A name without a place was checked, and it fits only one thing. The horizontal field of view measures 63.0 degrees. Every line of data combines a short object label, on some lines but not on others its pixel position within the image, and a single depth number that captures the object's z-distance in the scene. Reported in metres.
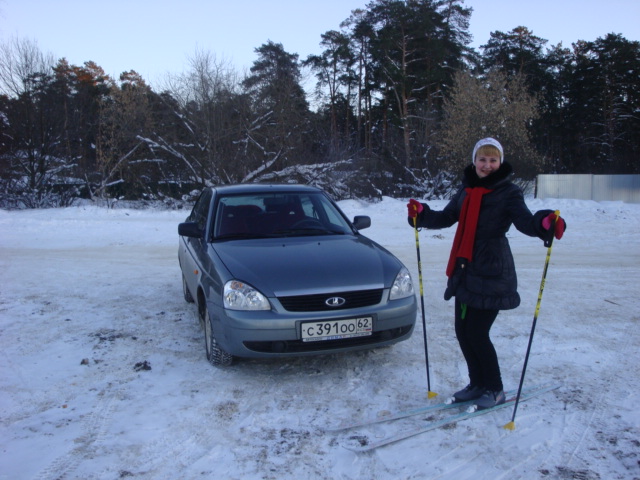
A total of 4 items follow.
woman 3.40
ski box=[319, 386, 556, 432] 3.42
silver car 3.93
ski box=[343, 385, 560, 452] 3.16
